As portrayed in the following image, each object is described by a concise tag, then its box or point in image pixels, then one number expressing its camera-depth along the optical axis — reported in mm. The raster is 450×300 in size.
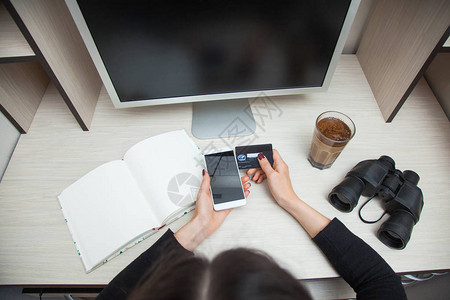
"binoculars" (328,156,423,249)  654
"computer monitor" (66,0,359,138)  648
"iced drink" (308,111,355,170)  701
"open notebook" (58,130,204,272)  678
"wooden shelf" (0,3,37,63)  676
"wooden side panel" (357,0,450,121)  712
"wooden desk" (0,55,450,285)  666
